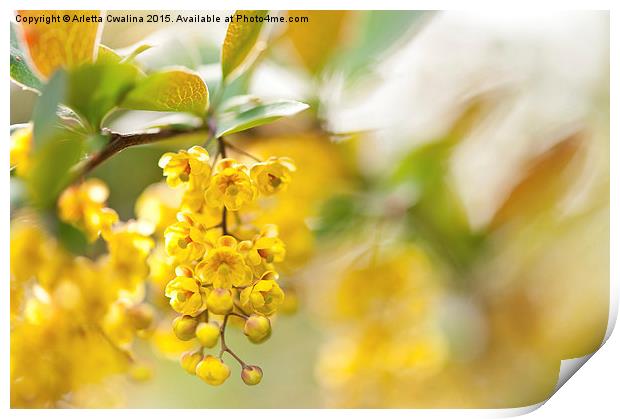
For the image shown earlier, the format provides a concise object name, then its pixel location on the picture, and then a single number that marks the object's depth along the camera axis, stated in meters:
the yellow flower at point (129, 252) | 0.30
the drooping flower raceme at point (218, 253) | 0.29
